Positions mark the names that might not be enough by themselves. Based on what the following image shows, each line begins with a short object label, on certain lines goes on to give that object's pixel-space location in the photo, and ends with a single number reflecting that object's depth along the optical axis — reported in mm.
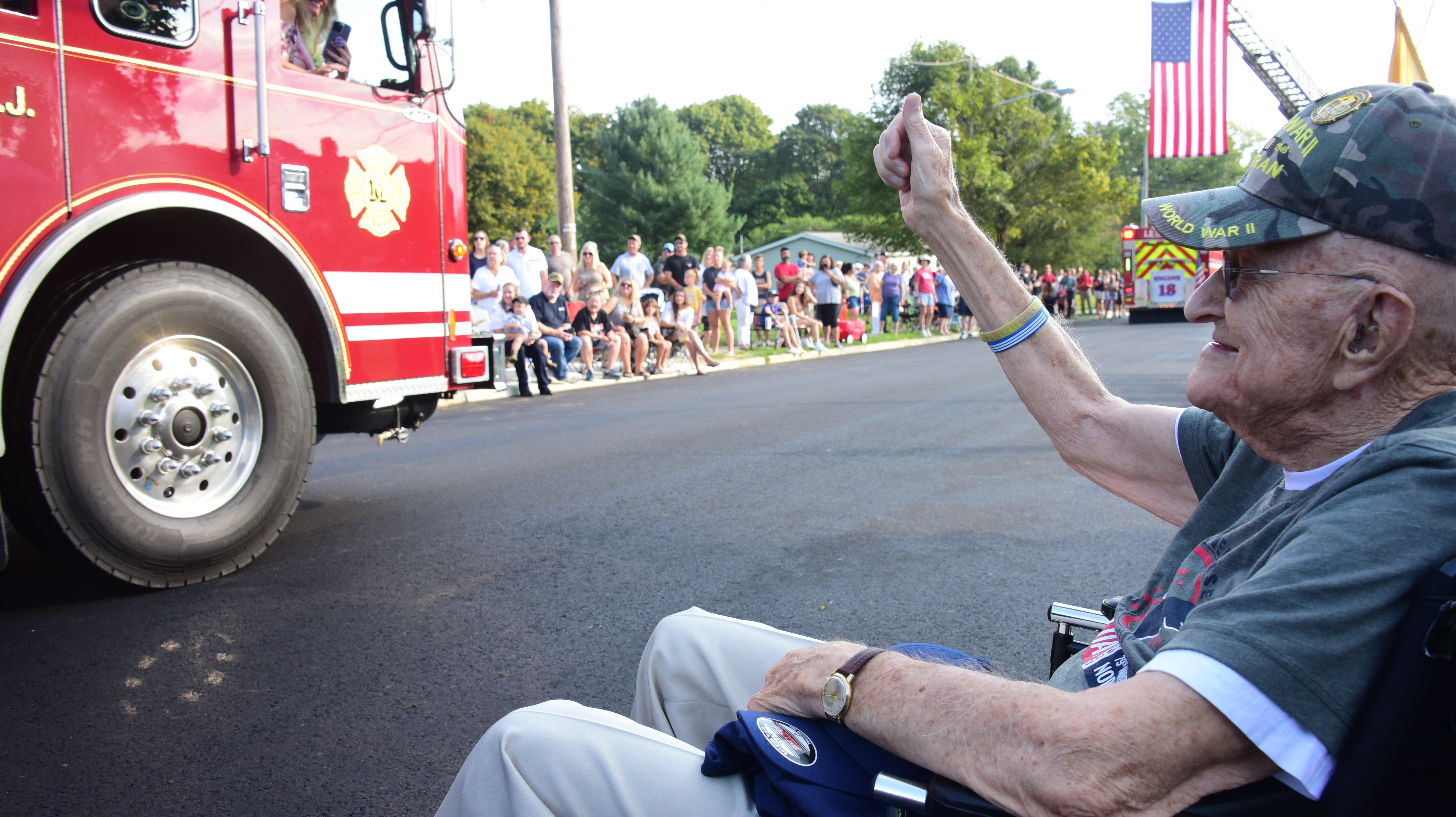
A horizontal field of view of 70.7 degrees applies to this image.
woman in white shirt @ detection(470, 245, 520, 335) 12586
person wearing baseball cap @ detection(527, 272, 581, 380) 13258
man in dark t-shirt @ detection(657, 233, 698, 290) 16703
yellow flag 5227
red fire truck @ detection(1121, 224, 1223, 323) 29188
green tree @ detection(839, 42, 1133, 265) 43250
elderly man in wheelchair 1146
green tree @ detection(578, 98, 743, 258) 56281
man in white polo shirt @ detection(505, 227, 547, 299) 13578
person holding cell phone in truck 4660
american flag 17531
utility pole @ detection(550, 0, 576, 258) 15648
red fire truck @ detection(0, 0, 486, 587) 3703
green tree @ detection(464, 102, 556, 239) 60406
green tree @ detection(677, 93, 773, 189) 102875
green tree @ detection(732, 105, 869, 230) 97062
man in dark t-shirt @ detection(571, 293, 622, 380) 13844
